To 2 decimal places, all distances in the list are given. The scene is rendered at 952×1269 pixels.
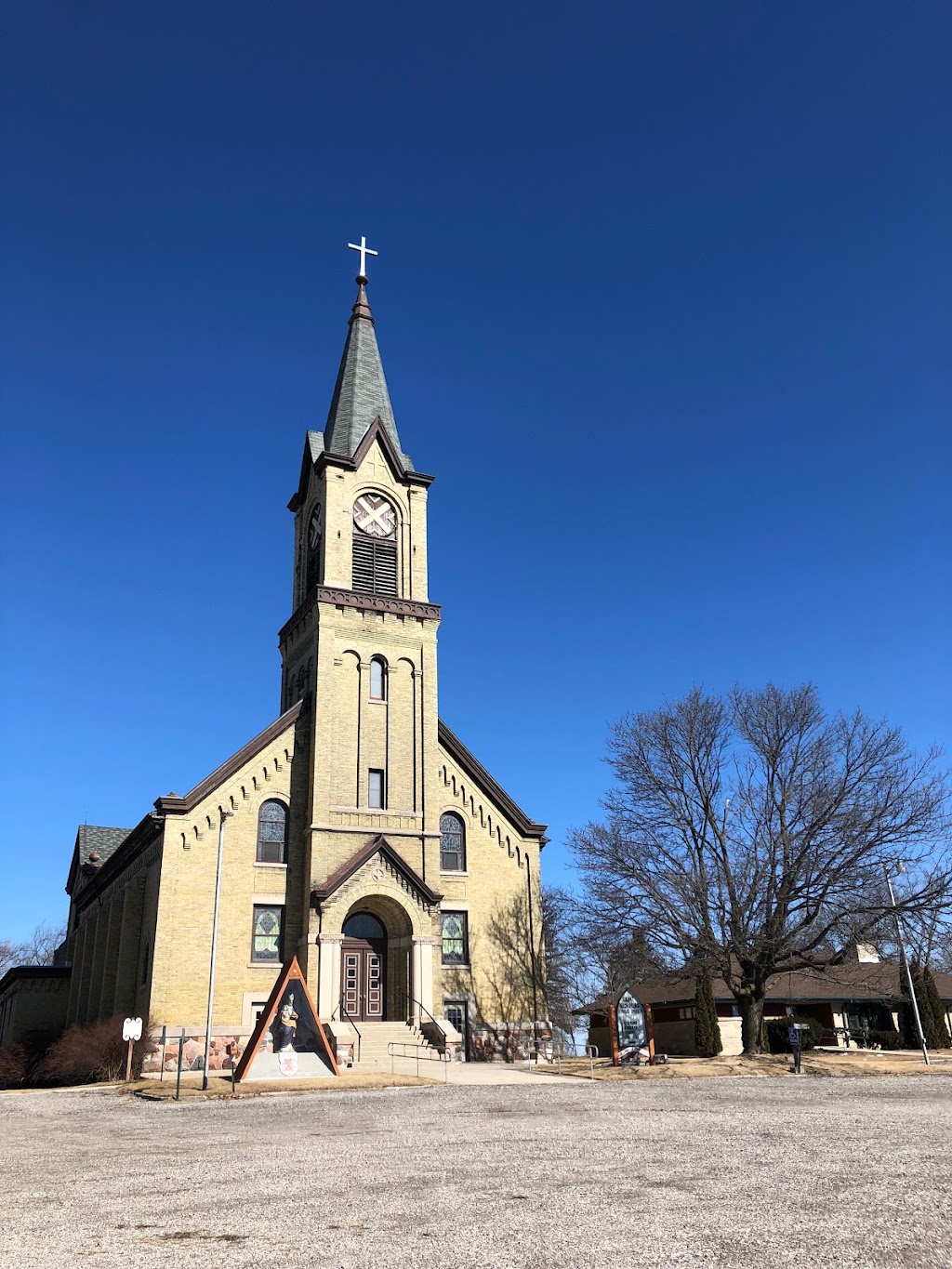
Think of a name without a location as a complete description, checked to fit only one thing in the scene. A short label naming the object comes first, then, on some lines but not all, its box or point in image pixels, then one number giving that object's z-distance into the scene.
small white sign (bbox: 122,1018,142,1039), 22.77
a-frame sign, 24.88
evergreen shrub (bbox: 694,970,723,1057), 35.09
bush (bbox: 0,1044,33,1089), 36.72
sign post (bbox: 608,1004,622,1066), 28.78
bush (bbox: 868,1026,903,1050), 43.06
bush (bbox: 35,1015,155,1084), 30.30
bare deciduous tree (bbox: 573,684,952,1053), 29.61
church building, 32.03
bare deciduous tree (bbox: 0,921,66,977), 109.19
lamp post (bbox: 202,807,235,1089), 28.49
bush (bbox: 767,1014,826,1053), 38.03
